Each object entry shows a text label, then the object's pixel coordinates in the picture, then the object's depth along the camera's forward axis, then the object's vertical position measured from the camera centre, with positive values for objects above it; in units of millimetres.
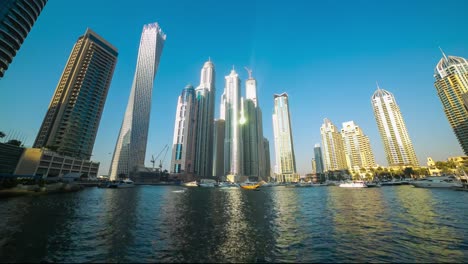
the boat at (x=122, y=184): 118838 -132
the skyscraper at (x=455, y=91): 163375 +87598
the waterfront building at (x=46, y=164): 111188 +12707
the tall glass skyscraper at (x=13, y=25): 77125 +68332
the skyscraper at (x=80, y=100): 146125 +70847
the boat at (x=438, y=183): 83250 +1803
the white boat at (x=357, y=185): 121750 +501
